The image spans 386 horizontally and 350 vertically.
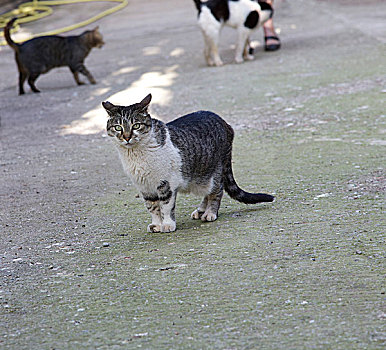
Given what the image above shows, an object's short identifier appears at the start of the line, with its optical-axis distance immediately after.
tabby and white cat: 7.17
